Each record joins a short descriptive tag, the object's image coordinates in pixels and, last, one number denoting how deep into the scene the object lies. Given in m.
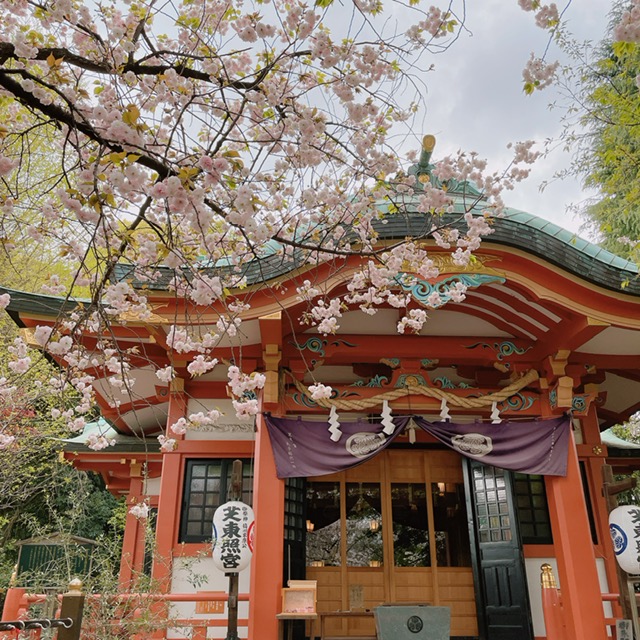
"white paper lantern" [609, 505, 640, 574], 6.32
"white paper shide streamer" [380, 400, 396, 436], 7.28
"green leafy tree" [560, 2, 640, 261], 5.97
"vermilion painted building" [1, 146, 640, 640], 6.88
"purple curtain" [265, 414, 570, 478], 7.05
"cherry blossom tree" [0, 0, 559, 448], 2.80
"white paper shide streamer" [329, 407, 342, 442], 7.12
